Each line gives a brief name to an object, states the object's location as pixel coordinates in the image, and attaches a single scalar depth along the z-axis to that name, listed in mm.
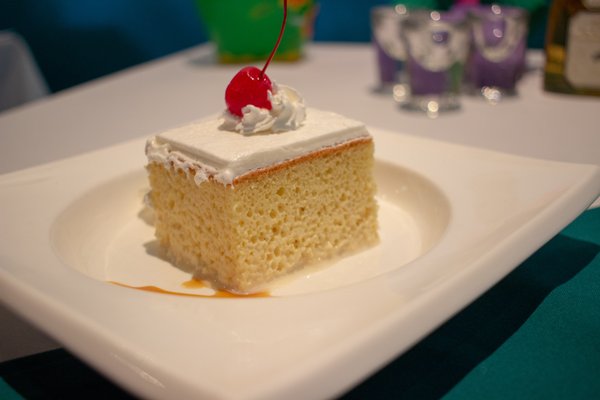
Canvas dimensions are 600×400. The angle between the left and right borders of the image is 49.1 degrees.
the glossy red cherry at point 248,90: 292
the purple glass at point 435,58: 488
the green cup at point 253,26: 644
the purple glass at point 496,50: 497
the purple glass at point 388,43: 536
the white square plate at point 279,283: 170
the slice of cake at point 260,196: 271
